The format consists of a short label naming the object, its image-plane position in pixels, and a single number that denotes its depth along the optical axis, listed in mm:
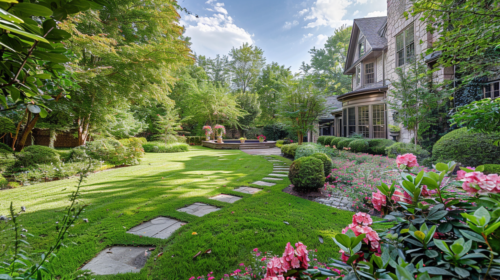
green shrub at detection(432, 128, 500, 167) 5133
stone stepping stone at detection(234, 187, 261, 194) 4578
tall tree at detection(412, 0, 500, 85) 3170
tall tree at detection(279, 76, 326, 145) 9414
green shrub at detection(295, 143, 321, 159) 7039
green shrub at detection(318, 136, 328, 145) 13891
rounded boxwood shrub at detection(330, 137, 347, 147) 11469
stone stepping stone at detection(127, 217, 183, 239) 2608
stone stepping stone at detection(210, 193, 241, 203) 3959
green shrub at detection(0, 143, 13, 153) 5998
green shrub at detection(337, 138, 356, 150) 10544
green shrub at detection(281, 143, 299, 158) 9716
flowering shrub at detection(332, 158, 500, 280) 730
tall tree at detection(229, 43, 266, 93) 31391
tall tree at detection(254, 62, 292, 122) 26391
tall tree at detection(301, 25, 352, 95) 28748
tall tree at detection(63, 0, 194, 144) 5691
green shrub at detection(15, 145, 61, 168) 5742
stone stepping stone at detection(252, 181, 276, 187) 5191
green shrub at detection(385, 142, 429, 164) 6807
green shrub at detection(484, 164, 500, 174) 4154
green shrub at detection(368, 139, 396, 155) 8953
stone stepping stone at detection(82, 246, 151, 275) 1924
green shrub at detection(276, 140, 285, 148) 17398
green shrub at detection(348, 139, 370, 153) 9389
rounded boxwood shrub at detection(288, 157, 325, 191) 4520
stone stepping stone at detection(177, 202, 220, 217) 3289
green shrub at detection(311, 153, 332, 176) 5402
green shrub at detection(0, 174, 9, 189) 4677
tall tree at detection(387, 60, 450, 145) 6867
